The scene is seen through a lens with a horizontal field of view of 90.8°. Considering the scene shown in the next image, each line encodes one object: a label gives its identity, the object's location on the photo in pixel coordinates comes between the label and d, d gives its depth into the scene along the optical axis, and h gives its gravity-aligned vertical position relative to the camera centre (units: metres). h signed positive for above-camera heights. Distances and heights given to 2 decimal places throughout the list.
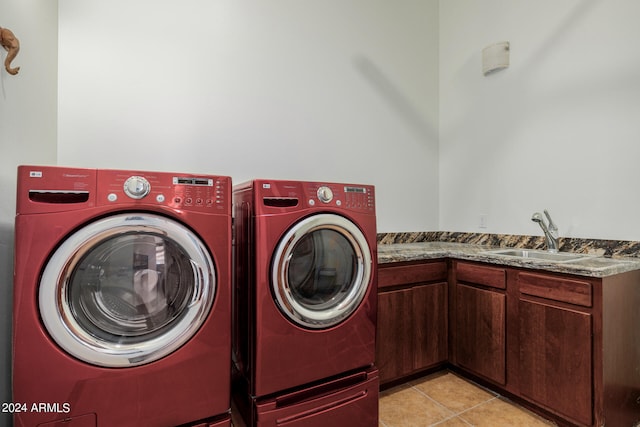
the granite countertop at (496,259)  1.57 -0.26
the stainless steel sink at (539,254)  1.98 -0.26
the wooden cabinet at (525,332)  1.53 -0.68
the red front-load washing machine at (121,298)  0.97 -0.29
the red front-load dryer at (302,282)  1.34 -0.32
